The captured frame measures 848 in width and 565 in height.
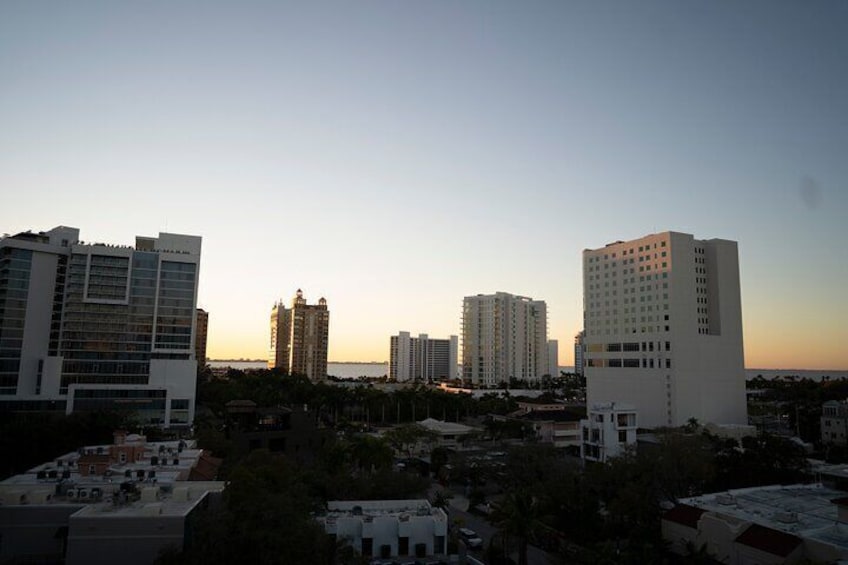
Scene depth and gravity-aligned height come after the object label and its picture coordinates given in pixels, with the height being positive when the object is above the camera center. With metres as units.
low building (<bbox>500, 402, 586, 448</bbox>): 87.62 -9.13
